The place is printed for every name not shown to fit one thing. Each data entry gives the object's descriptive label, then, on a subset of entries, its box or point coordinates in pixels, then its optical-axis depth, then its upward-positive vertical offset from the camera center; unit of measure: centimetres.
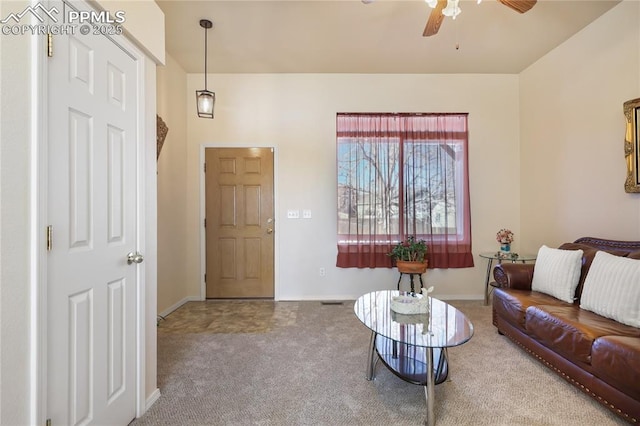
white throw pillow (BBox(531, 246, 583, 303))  226 -52
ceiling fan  191 +147
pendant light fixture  295 +121
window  366 +38
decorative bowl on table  188 -63
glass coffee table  149 -70
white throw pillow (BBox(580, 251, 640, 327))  179 -53
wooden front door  379 -5
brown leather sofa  147 -79
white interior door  113 -8
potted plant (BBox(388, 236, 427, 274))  337 -53
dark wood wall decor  284 +87
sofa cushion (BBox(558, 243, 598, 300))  229 -41
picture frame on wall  232 +58
